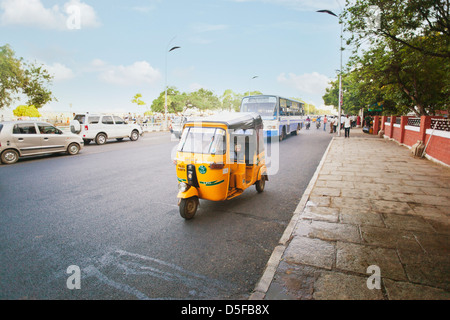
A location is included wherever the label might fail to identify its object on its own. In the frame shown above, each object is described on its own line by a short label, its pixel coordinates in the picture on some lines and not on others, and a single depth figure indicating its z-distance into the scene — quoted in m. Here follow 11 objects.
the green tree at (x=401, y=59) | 9.35
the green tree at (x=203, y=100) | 69.38
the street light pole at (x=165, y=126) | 32.39
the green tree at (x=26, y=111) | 32.91
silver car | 10.10
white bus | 16.80
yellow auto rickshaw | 4.64
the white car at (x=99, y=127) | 16.02
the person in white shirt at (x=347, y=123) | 19.59
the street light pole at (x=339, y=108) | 21.52
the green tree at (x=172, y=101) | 67.31
